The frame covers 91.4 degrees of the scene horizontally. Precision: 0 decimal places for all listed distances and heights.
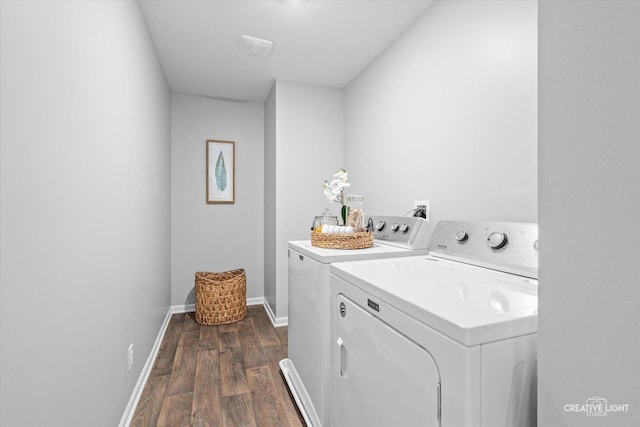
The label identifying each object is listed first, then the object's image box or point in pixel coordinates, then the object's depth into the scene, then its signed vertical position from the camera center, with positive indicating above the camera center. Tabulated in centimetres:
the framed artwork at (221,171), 340 +45
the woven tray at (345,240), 159 -15
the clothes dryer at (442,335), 64 -30
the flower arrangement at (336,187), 178 +15
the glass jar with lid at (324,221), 193 -6
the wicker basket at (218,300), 292 -84
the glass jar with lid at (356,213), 185 -1
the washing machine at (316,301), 140 -45
